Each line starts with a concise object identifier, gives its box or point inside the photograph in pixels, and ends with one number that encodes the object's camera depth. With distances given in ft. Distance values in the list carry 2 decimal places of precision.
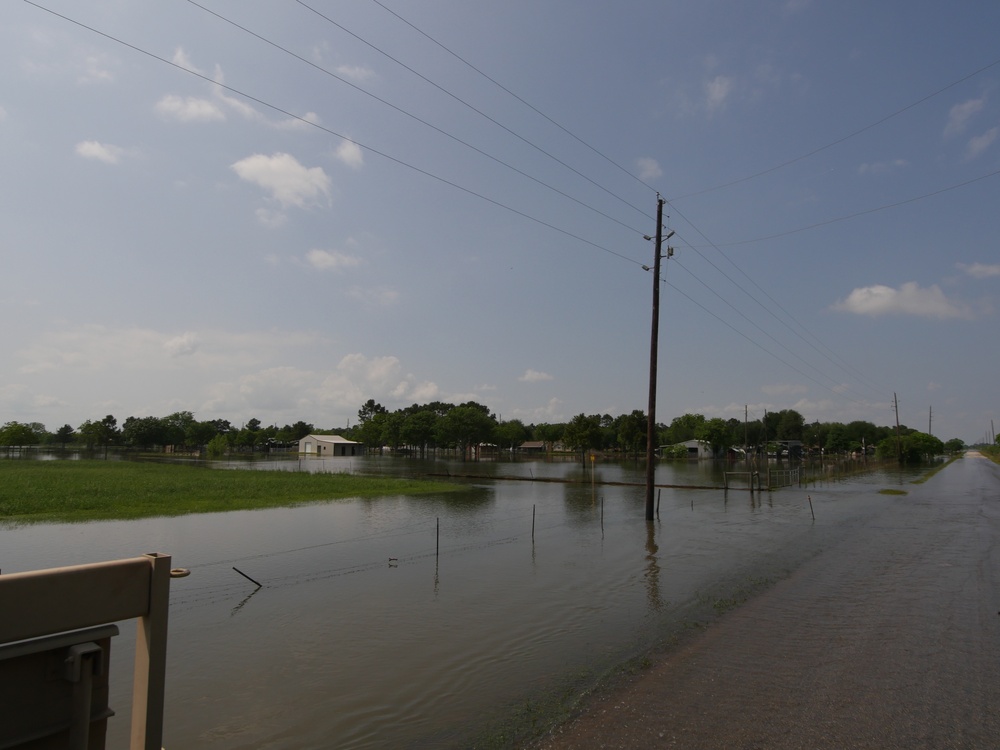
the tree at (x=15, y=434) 444.14
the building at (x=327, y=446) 454.40
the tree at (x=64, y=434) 598.75
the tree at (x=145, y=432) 501.97
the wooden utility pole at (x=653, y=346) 89.61
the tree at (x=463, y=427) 421.59
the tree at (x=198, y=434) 535.19
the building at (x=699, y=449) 437.38
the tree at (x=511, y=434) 501.56
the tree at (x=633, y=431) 399.44
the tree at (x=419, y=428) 444.14
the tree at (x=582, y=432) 357.41
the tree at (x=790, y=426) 574.97
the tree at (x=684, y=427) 532.73
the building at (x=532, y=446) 552.00
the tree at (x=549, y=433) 528.63
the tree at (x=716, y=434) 424.05
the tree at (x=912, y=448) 355.36
